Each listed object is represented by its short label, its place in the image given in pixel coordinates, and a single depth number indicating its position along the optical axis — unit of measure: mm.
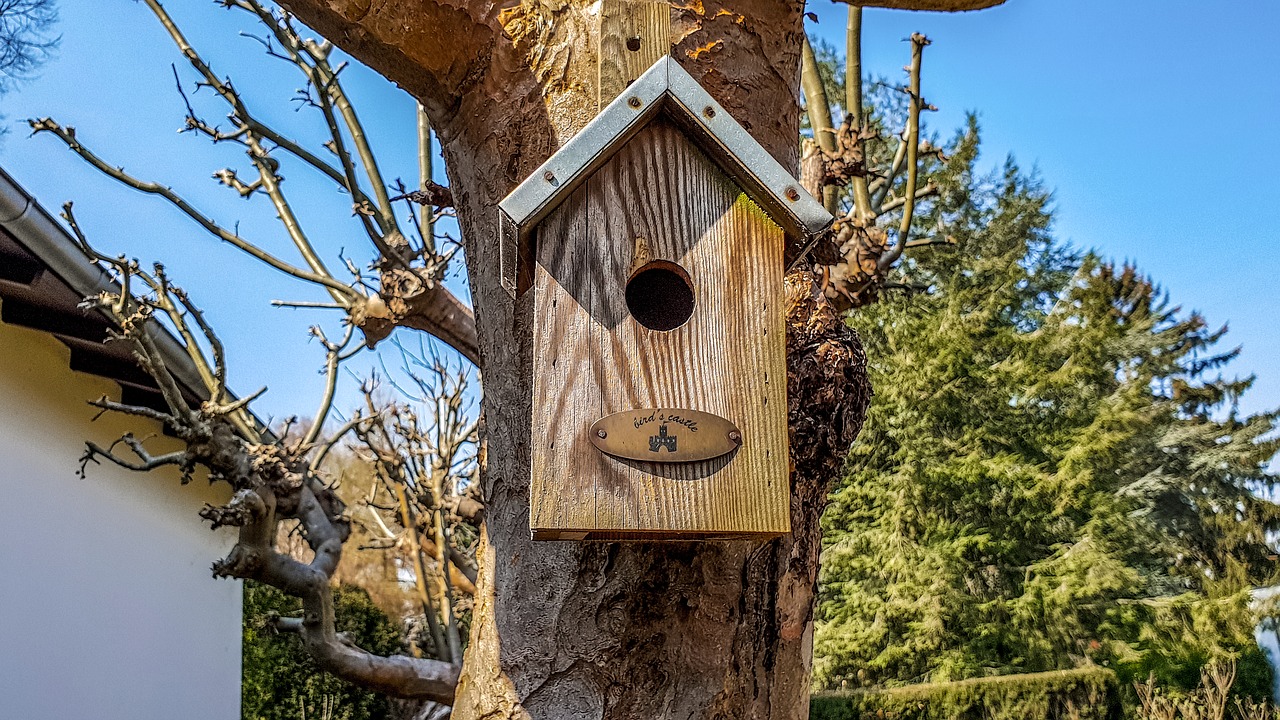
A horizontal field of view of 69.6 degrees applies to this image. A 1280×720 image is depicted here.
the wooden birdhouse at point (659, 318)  1360
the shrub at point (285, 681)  9812
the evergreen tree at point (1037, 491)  14664
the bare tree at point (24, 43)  4883
